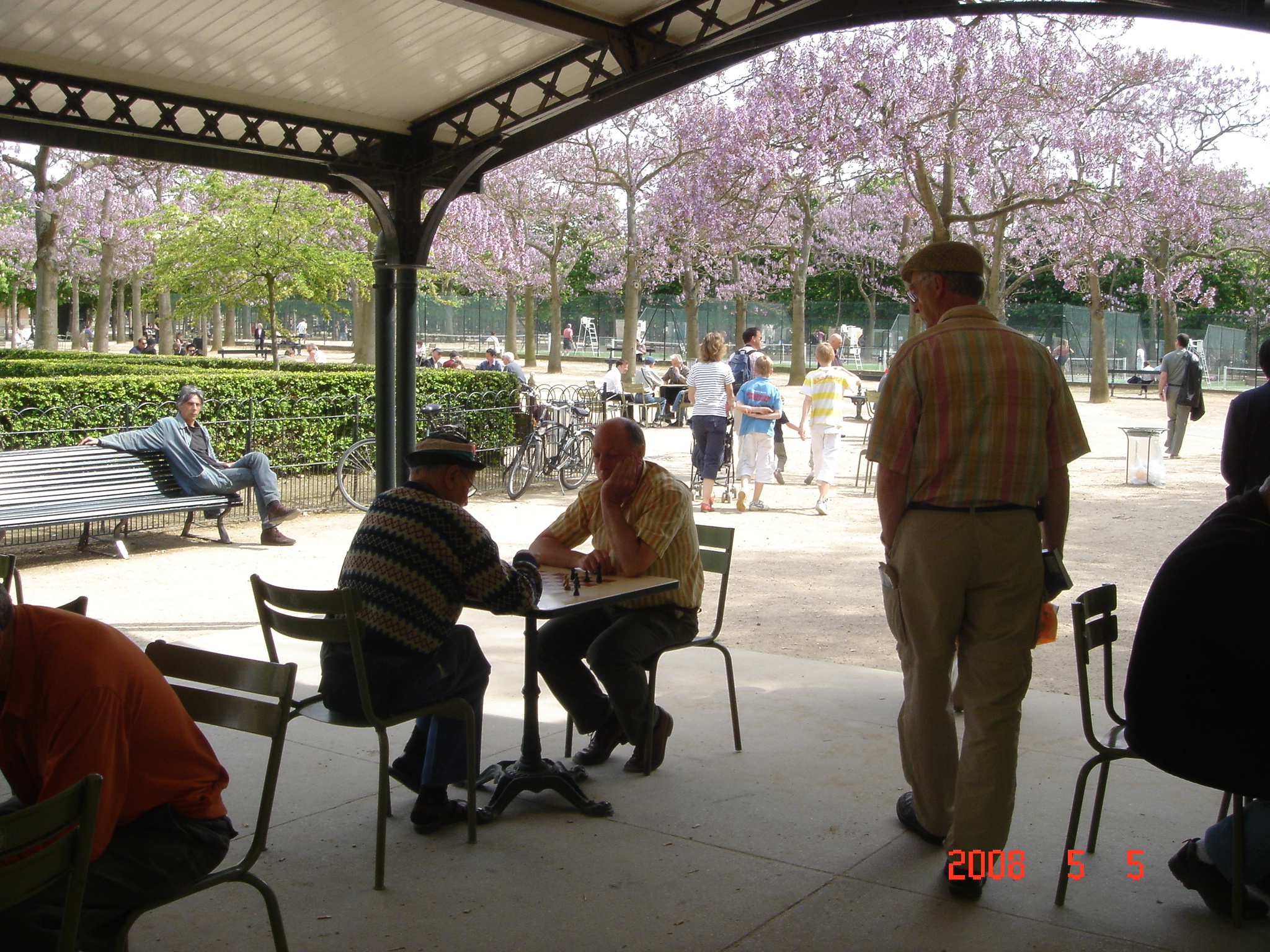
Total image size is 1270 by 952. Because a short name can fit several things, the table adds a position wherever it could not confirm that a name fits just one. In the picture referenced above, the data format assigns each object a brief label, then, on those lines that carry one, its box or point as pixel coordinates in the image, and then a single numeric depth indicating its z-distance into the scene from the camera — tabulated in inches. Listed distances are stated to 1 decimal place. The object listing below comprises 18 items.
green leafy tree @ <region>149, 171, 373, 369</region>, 655.8
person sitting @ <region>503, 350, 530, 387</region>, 669.3
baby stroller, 512.4
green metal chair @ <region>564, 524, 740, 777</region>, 177.3
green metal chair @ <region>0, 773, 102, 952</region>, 74.8
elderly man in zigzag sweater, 146.9
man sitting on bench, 390.0
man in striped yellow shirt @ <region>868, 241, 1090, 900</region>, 134.0
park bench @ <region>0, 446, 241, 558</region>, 351.9
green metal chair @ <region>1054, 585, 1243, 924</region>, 131.7
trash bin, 586.9
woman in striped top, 482.0
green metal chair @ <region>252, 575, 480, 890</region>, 142.5
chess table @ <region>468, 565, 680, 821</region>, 161.8
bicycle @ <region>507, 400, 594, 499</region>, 535.2
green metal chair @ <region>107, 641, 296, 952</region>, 109.9
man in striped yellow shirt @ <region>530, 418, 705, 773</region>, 172.6
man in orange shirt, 89.2
